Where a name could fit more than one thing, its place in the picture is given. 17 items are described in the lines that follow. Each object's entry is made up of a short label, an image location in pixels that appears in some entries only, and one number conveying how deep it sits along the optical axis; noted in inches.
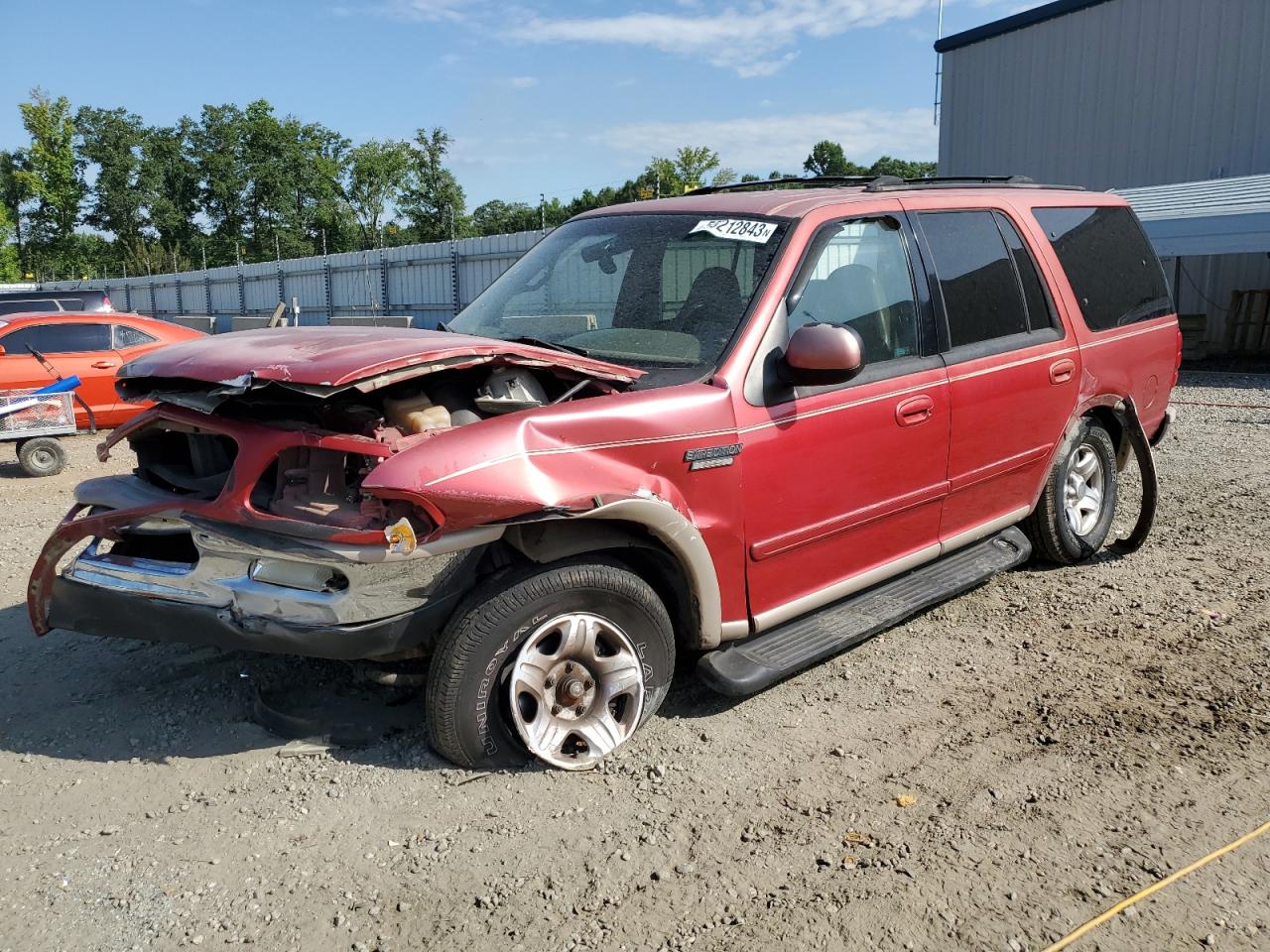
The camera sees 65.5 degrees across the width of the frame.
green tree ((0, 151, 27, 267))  2314.2
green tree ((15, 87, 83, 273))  2199.8
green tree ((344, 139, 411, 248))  2837.1
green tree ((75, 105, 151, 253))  2645.2
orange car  418.0
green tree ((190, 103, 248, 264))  2827.3
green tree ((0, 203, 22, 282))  2203.5
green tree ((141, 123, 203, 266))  2728.8
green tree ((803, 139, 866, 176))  4133.9
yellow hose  99.0
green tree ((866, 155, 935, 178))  3607.3
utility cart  362.6
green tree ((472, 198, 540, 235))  2952.8
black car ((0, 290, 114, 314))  561.9
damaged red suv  118.6
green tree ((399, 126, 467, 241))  2630.4
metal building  845.8
